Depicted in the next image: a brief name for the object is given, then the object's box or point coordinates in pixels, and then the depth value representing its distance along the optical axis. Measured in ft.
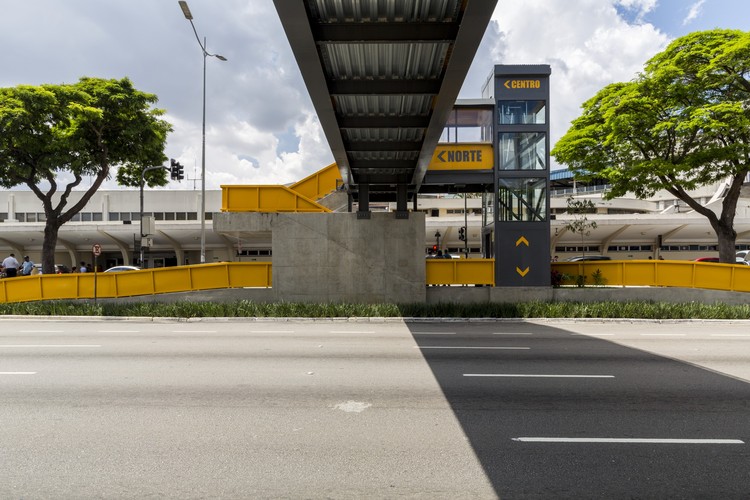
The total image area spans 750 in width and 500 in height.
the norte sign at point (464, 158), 58.80
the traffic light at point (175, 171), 90.89
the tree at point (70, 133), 62.08
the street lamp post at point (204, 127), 84.02
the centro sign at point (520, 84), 57.06
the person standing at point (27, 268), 74.11
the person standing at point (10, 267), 68.13
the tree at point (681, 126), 59.93
